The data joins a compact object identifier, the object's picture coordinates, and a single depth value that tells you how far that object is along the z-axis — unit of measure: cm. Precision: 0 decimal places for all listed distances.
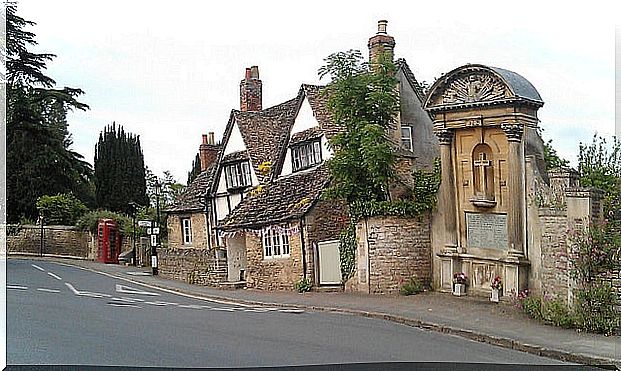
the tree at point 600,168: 1597
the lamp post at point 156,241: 3073
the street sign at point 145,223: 3246
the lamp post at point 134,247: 3672
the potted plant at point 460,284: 1766
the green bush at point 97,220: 3900
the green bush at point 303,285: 2142
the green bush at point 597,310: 1266
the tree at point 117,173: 5100
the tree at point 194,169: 5447
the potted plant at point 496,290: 1652
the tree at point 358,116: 1909
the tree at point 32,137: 3512
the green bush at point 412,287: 1861
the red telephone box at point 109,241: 3888
